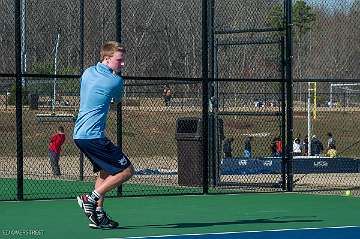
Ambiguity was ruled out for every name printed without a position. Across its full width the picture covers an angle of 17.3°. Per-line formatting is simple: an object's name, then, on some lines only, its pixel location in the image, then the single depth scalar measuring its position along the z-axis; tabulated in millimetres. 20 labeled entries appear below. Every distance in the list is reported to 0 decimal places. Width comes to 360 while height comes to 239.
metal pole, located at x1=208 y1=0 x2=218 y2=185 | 20594
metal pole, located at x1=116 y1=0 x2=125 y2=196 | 18516
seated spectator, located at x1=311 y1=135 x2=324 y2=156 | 35334
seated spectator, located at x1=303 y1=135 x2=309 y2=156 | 33512
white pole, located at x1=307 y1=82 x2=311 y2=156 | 31372
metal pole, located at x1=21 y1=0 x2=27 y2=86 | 19391
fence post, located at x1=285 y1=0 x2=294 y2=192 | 19734
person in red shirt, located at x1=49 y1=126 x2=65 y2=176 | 26484
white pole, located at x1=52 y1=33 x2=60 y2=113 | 21194
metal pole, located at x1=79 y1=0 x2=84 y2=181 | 21984
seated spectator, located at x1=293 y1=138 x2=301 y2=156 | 35531
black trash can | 20844
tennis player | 12969
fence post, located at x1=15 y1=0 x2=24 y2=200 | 17203
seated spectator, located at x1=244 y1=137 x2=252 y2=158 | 30820
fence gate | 20141
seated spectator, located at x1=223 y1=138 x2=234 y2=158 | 25597
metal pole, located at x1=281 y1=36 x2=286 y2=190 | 19781
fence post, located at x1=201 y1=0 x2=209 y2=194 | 19016
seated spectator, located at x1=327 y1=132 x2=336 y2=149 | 34581
